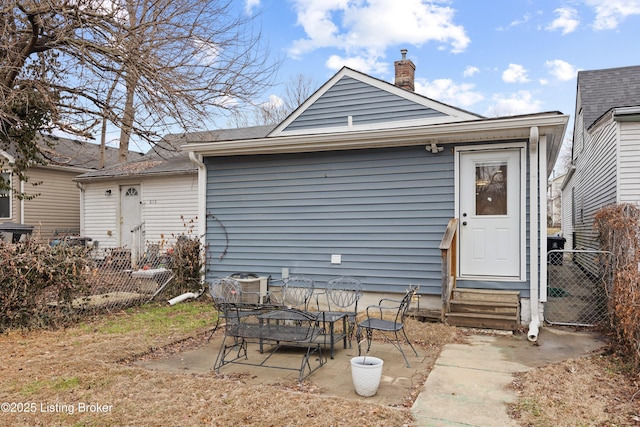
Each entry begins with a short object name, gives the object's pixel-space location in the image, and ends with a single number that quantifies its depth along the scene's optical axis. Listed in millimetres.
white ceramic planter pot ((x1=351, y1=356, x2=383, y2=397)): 3631
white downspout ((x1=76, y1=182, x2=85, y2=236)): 14508
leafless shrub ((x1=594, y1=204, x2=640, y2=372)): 4266
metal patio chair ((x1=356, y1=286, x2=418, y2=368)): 4543
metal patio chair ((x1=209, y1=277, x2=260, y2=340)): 6101
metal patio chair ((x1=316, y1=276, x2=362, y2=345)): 7266
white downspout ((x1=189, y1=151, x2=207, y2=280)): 8609
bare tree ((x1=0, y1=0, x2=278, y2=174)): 7156
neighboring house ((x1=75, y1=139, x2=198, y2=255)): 12672
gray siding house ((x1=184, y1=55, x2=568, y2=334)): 6496
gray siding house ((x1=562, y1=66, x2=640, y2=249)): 7363
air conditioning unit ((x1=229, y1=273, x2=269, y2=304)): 7660
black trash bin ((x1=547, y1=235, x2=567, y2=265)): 12484
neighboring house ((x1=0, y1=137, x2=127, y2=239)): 15320
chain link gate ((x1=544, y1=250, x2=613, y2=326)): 6363
